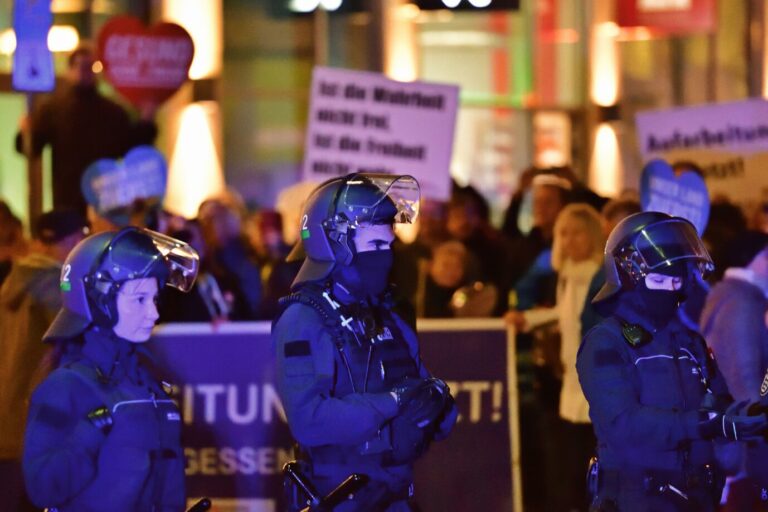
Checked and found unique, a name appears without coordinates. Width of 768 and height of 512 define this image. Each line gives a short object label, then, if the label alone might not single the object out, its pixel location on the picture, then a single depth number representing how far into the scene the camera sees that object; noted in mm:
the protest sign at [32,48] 16187
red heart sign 19922
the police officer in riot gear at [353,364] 9484
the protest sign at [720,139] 22016
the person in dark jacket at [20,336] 14648
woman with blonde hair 16766
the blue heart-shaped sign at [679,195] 16562
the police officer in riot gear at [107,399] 9000
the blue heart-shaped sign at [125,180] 17594
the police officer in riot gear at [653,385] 9789
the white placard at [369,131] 20547
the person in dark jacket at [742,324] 14102
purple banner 16187
